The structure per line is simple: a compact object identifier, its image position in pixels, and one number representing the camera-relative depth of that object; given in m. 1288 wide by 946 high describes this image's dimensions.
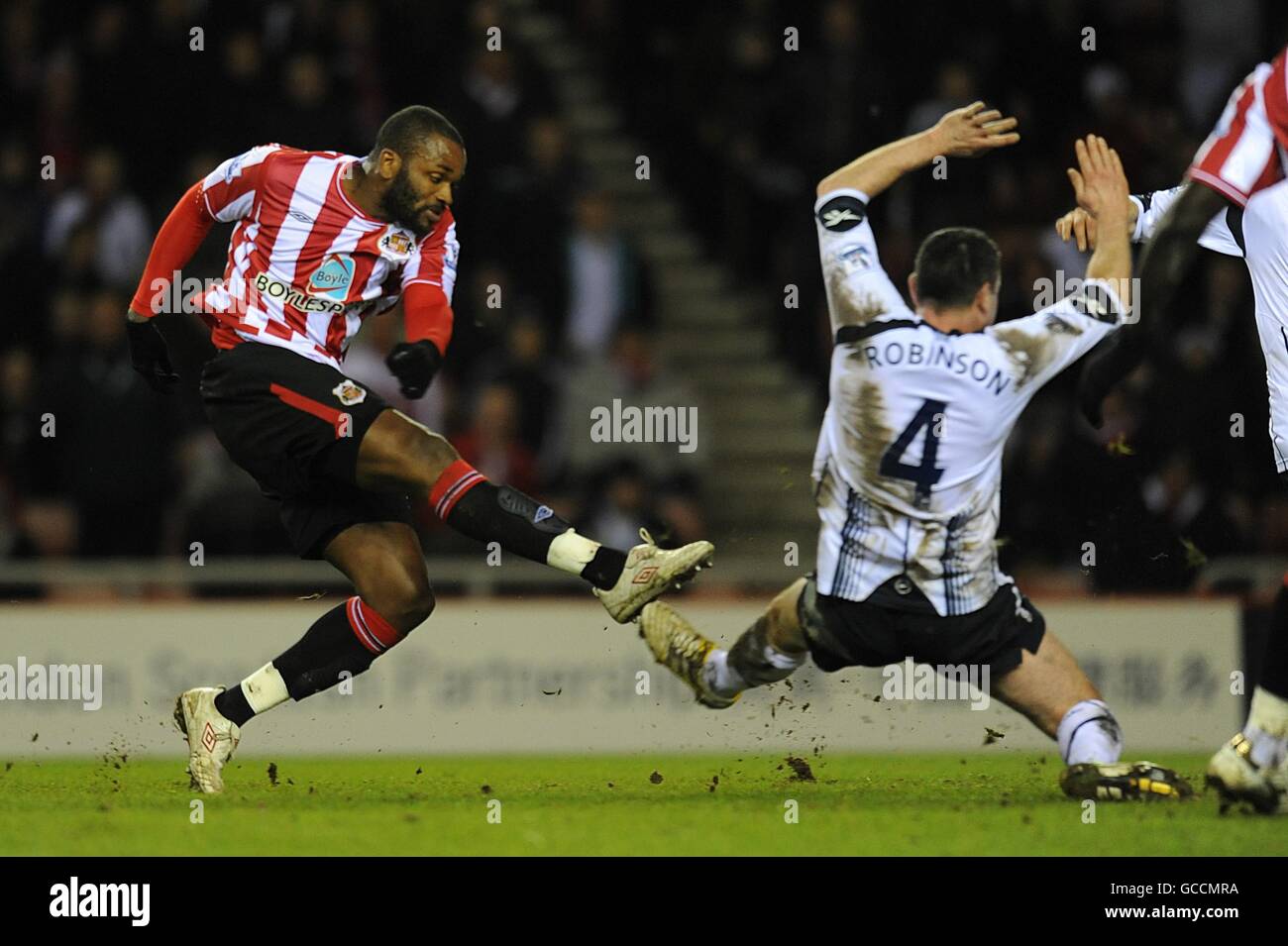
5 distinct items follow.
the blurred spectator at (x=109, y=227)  11.34
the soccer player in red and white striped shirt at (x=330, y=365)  6.30
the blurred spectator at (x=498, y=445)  10.85
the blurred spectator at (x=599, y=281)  11.69
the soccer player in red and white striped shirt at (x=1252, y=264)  5.68
